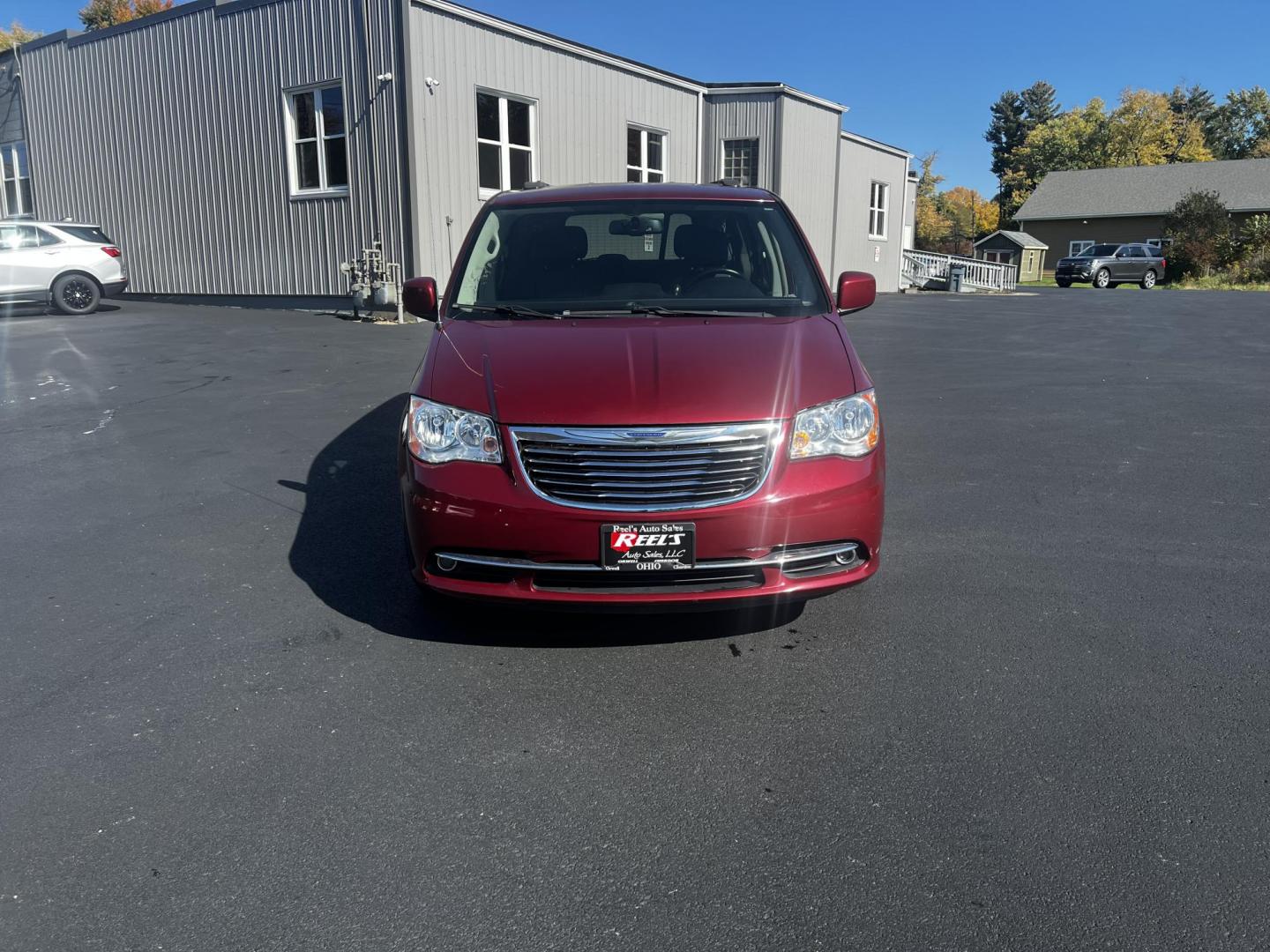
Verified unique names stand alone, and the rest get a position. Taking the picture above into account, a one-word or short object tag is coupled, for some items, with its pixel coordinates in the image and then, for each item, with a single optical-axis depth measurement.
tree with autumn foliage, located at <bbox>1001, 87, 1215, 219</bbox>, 77.75
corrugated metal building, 16.05
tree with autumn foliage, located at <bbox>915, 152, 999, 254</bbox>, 87.81
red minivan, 3.34
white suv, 16.44
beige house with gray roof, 57.06
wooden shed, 59.91
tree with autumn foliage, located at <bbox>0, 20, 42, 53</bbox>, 54.62
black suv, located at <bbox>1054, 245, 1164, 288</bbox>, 43.91
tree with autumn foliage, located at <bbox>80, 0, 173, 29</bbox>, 51.97
